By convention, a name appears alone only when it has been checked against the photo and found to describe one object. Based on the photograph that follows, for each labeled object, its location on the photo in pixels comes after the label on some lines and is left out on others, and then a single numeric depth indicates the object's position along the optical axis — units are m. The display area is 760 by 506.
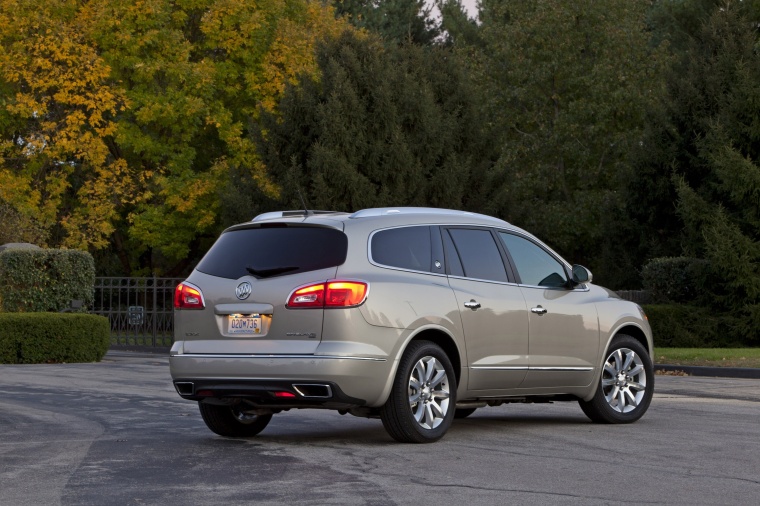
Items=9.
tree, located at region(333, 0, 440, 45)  61.44
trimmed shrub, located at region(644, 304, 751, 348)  30.25
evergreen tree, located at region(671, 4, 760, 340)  30.33
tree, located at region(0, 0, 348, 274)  36.88
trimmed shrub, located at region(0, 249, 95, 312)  26.11
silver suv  10.20
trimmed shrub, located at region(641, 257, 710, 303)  31.84
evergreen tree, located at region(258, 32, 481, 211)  31.73
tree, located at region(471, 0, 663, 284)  44.53
